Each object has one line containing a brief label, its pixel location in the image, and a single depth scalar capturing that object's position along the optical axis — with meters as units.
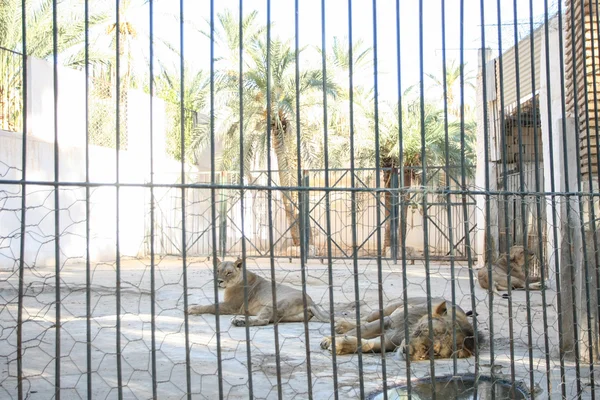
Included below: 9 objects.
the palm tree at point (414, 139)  24.02
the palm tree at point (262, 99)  20.61
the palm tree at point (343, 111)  21.91
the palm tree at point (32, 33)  19.06
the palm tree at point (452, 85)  30.61
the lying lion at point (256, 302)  7.31
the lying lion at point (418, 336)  5.34
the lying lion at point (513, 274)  11.26
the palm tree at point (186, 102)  24.28
